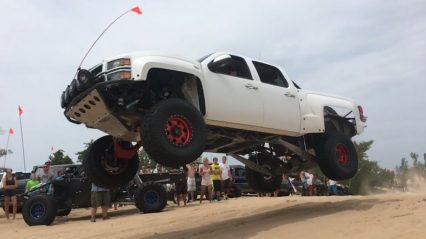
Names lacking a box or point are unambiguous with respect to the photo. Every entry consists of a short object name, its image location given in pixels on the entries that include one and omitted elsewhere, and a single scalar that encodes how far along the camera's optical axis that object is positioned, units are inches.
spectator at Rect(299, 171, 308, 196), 786.2
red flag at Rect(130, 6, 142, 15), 304.5
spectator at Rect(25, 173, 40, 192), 624.8
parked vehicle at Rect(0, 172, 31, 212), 663.5
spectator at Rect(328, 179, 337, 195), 843.8
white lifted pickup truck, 261.9
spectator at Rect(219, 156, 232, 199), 701.3
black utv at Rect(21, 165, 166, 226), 517.3
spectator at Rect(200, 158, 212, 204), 627.5
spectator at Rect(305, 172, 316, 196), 794.2
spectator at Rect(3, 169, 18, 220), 611.5
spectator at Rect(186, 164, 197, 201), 636.3
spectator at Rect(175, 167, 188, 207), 623.2
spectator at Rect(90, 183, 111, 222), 518.3
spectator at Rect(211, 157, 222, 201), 666.2
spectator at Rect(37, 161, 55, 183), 637.8
